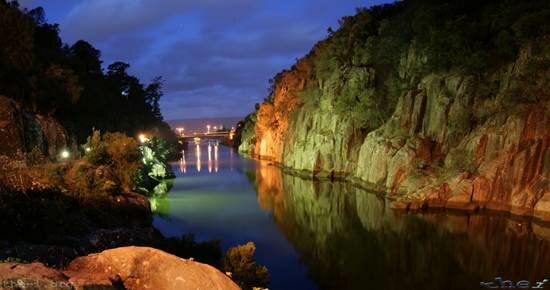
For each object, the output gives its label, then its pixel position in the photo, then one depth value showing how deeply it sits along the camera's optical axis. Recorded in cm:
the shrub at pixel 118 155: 2715
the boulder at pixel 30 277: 549
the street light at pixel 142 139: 5078
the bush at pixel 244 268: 1328
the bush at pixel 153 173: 3836
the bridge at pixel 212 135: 15958
